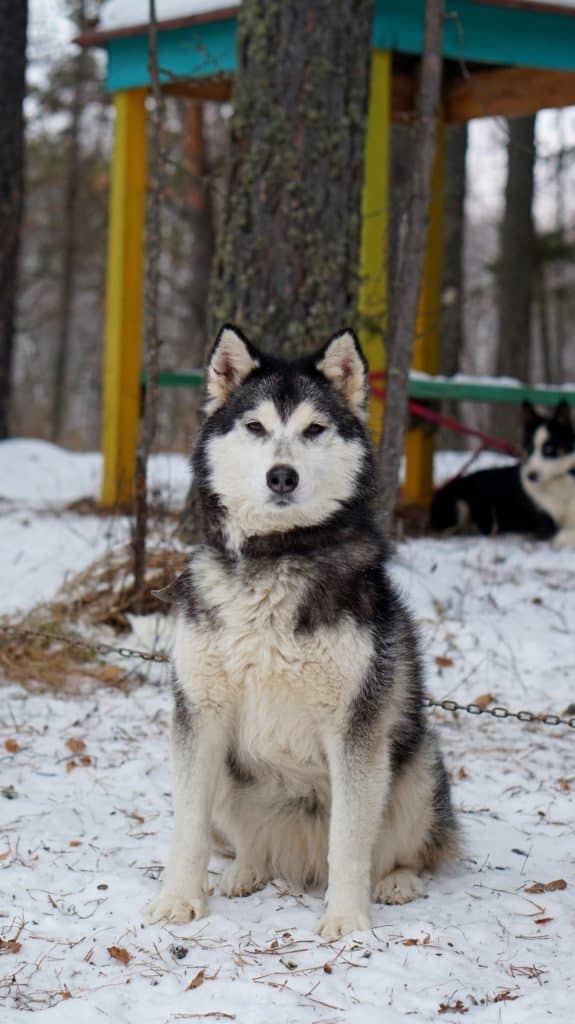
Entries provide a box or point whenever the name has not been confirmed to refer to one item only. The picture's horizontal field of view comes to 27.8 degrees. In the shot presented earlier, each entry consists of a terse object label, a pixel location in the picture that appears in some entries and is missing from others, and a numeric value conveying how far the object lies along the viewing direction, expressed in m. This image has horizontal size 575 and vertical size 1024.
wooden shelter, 8.28
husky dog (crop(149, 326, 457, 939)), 3.36
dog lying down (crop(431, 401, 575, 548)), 9.20
